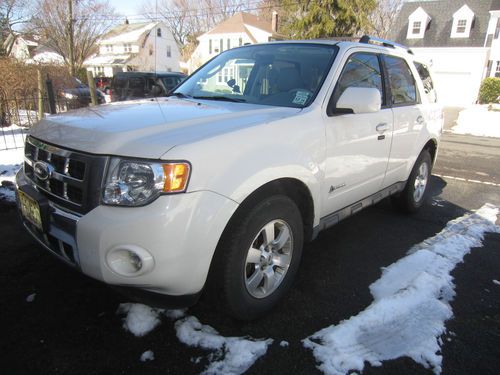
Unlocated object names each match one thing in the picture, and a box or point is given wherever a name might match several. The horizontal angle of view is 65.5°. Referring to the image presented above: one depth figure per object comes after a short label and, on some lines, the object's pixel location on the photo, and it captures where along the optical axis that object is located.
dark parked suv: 12.13
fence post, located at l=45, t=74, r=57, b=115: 6.95
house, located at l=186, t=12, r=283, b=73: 42.19
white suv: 1.95
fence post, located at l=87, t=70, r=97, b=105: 8.21
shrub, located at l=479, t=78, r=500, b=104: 23.67
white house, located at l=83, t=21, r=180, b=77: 45.66
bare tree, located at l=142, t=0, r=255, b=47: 55.28
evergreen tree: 12.84
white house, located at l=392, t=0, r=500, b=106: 25.42
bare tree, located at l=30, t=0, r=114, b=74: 29.83
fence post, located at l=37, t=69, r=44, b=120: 8.17
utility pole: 21.64
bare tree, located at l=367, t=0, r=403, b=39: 38.32
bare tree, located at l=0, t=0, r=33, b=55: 26.05
